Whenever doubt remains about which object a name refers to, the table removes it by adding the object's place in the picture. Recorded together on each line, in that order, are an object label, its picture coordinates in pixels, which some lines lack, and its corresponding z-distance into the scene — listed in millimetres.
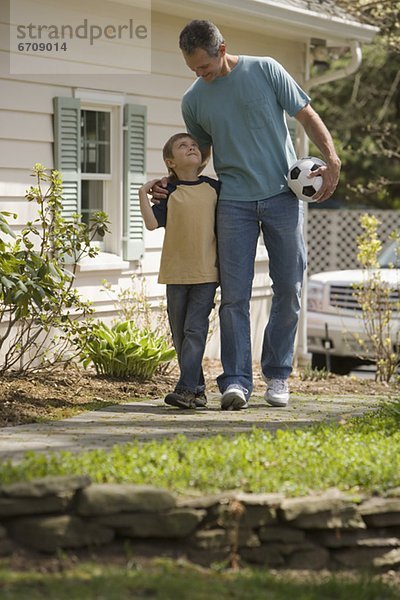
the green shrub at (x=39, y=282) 11792
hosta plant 13407
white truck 19460
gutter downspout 20304
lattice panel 30118
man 11195
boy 11171
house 14649
